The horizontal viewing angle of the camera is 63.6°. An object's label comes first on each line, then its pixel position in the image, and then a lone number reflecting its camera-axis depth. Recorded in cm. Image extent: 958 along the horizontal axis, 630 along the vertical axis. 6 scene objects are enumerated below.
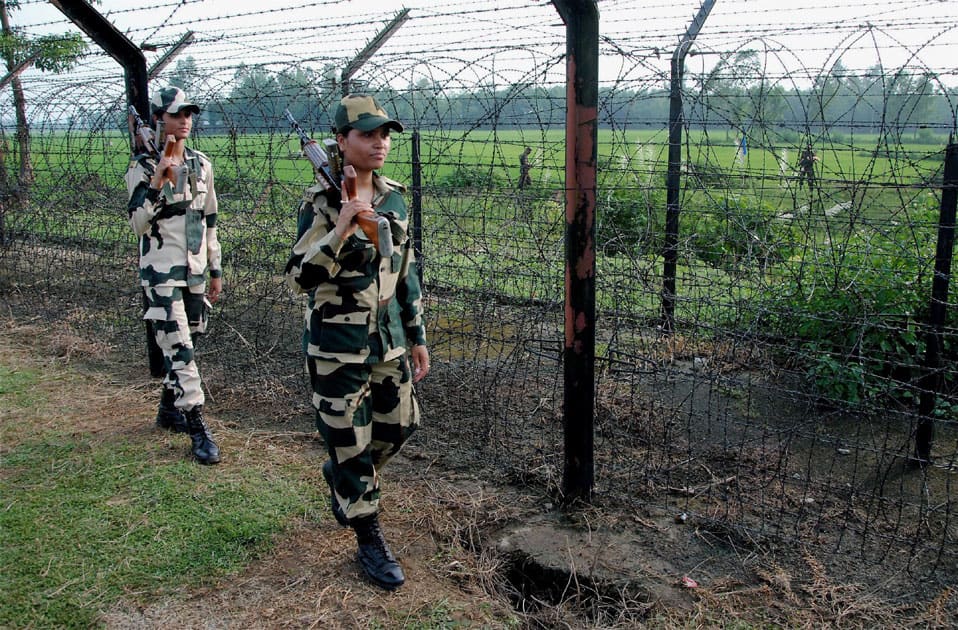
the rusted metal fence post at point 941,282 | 364
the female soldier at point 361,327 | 285
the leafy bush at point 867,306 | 443
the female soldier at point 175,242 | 428
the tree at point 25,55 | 821
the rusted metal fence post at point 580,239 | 329
